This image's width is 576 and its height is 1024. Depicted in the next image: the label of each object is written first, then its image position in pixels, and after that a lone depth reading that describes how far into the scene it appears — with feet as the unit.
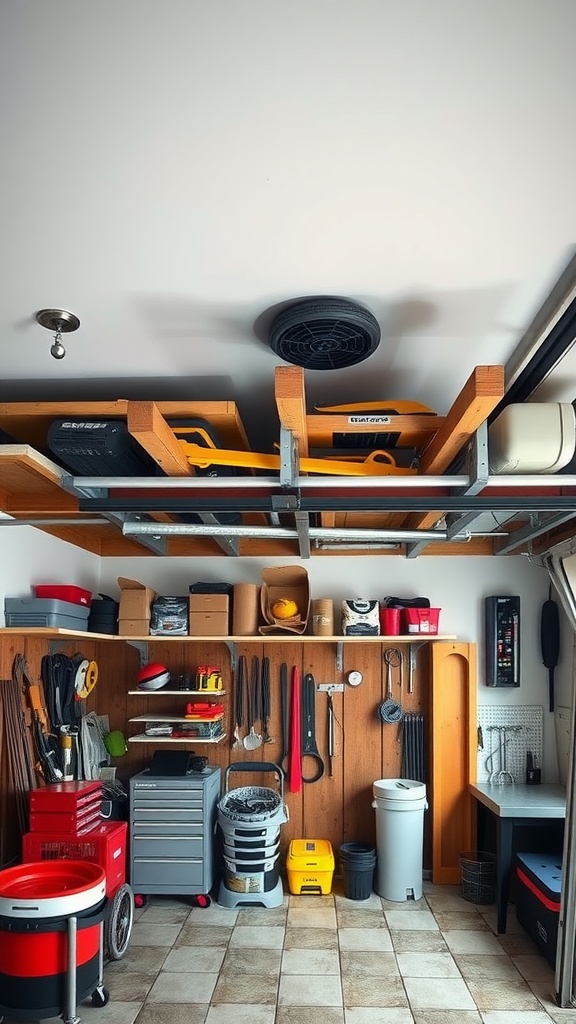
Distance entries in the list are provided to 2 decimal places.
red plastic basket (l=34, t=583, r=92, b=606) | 15.08
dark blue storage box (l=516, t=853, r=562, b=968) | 13.33
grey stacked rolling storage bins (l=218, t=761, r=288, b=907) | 16.35
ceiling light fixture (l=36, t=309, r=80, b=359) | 8.48
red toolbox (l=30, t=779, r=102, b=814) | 13.38
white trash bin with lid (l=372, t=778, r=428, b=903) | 16.76
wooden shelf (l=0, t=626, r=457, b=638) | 17.49
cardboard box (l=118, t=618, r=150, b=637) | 17.63
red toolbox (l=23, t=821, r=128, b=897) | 13.30
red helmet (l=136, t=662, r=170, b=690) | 17.74
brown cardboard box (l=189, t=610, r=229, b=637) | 17.80
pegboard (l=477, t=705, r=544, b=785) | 18.33
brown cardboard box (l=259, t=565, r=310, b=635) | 17.79
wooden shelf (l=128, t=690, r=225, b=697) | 17.54
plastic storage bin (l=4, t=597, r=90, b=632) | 13.96
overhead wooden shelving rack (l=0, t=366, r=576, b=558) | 8.75
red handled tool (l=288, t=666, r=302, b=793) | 18.29
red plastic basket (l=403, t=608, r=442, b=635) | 17.81
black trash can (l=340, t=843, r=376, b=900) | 16.70
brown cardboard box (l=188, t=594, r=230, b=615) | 17.83
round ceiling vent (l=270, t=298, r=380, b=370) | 8.06
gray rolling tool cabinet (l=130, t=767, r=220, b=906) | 16.30
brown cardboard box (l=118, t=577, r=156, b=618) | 17.69
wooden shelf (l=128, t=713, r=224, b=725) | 17.60
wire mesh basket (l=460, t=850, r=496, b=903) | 16.49
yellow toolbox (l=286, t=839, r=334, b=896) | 16.96
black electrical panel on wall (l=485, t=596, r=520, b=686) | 18.28
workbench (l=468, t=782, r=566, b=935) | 15.11
